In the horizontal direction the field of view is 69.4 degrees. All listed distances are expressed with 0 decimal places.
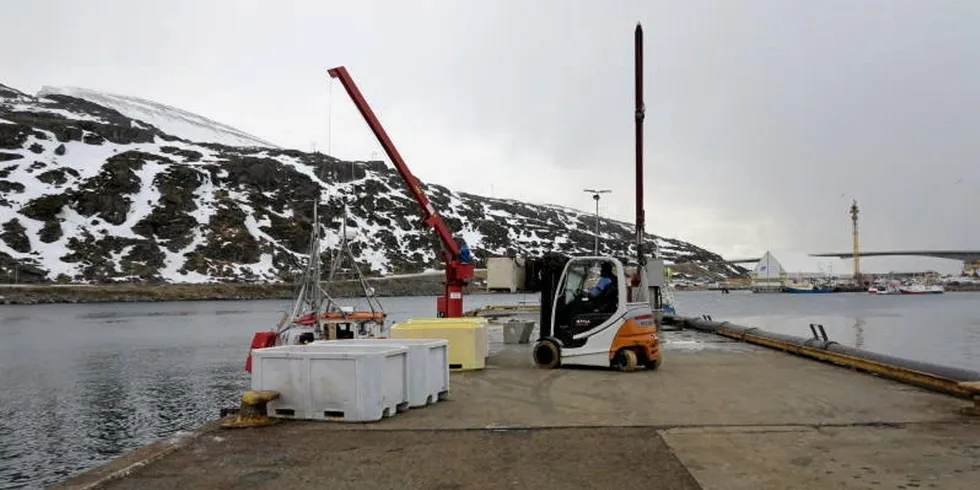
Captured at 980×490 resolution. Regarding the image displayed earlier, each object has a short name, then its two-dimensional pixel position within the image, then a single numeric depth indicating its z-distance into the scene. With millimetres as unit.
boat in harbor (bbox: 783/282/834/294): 193625
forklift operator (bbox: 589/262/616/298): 14617
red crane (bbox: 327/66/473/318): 27547
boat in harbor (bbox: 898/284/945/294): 188512
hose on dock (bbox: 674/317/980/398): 11633
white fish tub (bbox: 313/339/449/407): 10422
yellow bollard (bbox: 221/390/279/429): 9305
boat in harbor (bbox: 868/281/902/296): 184250
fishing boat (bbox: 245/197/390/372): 26616
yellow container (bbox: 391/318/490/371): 15422
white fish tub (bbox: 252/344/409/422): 9227
